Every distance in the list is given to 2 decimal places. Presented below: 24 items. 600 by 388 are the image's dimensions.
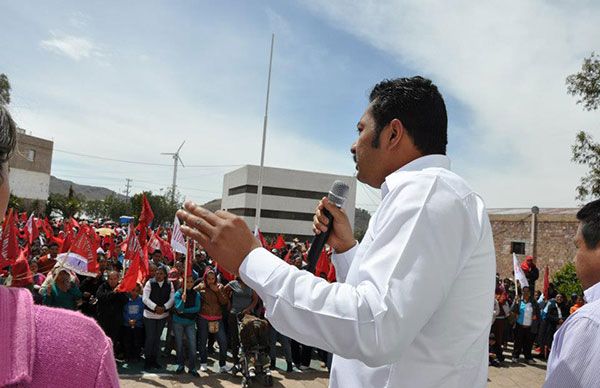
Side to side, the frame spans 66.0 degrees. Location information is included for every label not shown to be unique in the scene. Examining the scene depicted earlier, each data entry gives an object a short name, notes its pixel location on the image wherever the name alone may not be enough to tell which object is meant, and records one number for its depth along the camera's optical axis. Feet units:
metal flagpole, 75.34
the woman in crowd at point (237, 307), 29.09
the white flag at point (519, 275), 38.37
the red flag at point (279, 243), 59.90
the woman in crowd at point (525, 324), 37.83
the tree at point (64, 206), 159.84
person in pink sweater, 2.53
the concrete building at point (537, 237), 73.26
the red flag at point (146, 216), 36.24
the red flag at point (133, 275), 27.76
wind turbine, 143.13
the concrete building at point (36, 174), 173.88
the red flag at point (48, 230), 51.25
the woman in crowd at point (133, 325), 28.32
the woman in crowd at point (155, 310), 27.40
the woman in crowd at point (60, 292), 25.59
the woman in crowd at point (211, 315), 28.60
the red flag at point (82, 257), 26.99
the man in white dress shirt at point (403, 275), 3.69
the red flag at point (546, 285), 41.81
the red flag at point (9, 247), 27.86
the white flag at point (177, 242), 28.17
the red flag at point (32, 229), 45.27
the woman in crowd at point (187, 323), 27.37
